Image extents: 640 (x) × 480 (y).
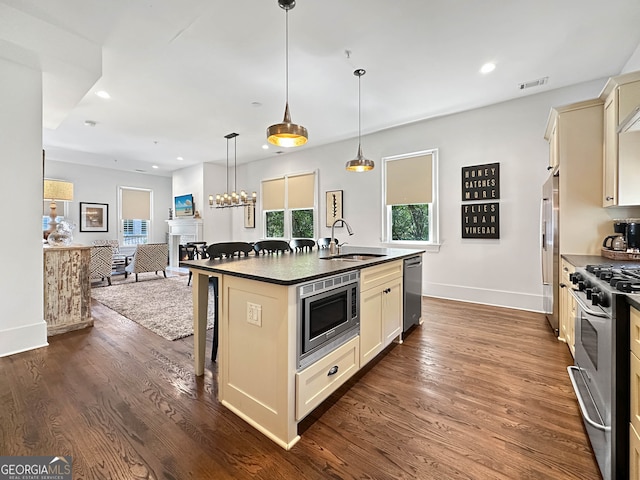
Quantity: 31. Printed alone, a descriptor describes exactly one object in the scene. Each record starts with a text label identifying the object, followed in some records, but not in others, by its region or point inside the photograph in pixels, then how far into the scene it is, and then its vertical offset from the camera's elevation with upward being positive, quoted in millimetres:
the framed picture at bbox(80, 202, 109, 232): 8057 +562
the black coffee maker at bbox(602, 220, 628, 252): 2602 -3
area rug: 3506 -1031
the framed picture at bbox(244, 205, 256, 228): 8188 +602
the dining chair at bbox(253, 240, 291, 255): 3545 -117
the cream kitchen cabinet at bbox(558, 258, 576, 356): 2566 -658
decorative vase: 3762 +8
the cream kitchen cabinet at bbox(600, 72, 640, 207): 2398 +789
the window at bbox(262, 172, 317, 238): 6887 +782
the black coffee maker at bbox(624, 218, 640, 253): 2529 +24
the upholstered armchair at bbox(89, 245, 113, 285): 5691 -504
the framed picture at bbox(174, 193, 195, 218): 8359 +918
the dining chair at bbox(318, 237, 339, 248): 4340 -82
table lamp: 3900 +603
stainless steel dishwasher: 3131 -604
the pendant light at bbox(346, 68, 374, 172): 3683 +932
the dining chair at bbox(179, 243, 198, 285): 7884 -411
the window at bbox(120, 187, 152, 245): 8859 +693
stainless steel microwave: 1672 -497
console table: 3271 -604
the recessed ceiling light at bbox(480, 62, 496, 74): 3297 +1968
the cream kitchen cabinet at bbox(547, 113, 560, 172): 3104 +1086
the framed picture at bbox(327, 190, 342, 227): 6207 +693
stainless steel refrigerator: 2998 -99
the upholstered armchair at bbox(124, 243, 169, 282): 6254 -492
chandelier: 6060 +869
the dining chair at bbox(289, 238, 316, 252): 4357 -83
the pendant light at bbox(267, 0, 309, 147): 2242 +836
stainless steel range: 1258 -613
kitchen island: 1593 -665
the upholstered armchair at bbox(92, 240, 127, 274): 7360 -530
